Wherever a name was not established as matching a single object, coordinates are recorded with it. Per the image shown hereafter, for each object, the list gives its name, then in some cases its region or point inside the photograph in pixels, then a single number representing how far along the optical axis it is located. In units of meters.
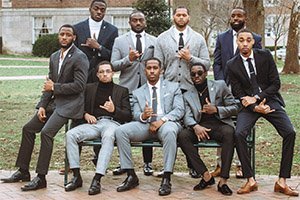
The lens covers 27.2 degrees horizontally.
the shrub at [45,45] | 39.22
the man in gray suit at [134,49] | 7.96
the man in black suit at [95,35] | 8.19
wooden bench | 7.43
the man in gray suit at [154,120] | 7.25
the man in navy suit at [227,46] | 7.86
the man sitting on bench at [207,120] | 7.23
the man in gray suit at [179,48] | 7.76
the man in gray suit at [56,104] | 7.46
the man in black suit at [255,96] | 7.18
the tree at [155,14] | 32.12
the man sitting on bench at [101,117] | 7.32
